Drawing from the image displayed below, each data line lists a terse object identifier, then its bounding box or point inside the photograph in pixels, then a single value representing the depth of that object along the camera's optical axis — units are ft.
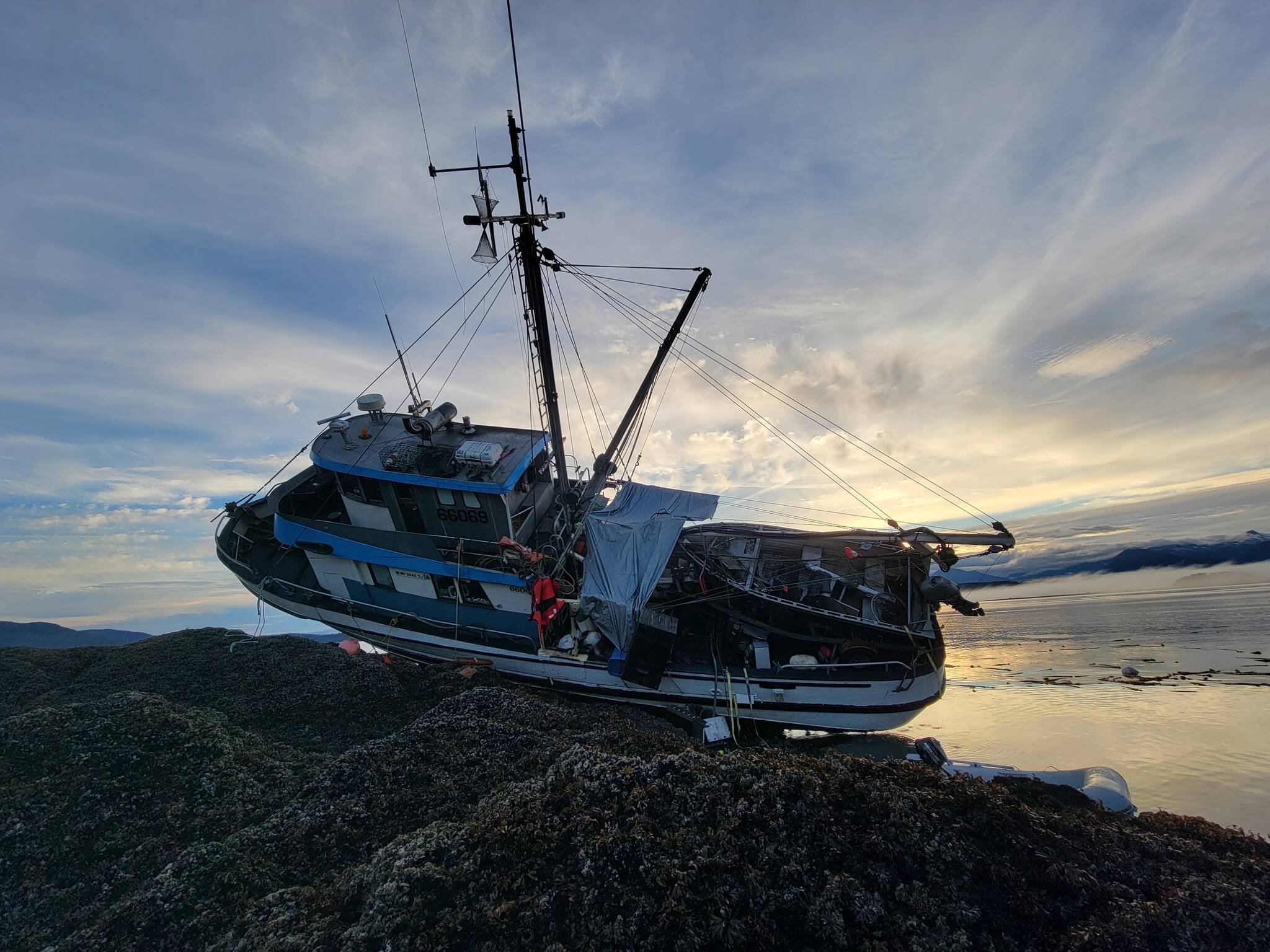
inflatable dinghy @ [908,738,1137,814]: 22.53
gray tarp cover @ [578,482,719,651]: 39.24
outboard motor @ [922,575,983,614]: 36.40
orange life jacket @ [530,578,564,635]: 40.45
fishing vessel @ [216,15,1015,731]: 38.78
